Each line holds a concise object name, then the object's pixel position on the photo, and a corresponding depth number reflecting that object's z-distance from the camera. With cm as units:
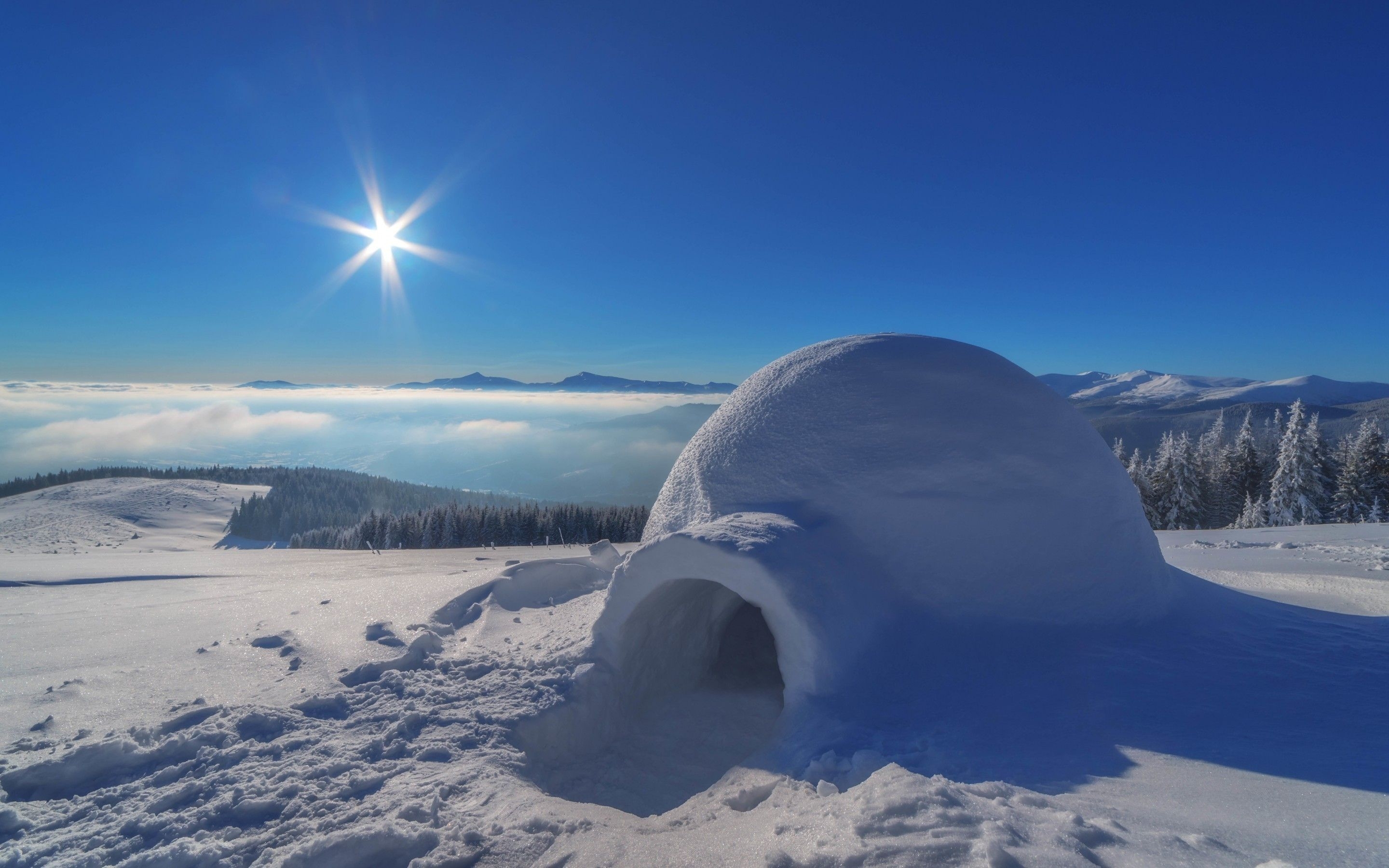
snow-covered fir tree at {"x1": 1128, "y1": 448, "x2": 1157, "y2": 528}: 2778
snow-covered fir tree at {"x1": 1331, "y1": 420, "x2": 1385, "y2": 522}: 2342
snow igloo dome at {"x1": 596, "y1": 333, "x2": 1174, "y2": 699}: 507
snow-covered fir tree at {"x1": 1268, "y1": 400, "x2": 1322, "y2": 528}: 2348
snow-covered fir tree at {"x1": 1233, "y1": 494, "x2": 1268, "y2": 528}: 2500
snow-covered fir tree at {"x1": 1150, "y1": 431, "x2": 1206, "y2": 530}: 2659
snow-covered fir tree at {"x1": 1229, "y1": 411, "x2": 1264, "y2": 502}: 2820
